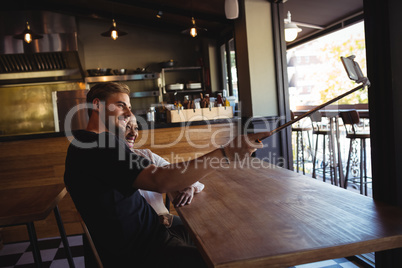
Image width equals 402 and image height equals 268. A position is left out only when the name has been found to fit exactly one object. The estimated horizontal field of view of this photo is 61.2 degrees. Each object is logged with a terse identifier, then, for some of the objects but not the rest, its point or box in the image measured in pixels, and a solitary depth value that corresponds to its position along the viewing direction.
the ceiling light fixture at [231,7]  2.83
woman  1.68
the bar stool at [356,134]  3.95
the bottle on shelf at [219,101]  4.27
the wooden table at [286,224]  1.02
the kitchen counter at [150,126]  3.78
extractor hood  6.11
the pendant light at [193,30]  4.71
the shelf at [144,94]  6.95
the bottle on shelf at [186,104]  4.30
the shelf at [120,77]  6.73
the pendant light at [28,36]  5.18
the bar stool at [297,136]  5.35
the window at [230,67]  6.15
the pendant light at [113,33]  5.20
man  1.38
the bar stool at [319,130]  4.84
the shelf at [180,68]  6.85
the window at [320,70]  8.85
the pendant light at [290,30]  4.87
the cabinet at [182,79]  6.84
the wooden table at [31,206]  1.80
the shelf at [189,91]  6.73
